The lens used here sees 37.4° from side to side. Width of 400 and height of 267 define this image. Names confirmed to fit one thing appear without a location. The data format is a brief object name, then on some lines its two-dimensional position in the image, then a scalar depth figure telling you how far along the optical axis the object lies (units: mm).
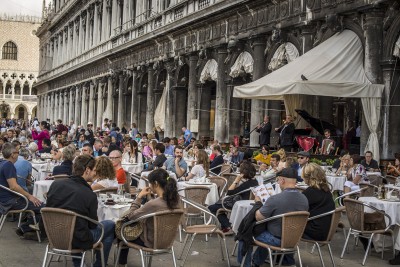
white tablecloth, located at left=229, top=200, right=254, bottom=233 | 7707
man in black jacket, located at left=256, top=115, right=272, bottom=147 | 16781
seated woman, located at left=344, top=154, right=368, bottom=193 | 10080
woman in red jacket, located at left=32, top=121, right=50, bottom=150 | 19683
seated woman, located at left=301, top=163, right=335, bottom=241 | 7160
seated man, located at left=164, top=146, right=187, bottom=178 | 11180
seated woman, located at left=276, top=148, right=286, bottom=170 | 11128
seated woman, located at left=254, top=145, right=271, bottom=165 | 13484
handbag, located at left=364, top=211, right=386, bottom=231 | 8023
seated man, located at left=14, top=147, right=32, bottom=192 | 9391
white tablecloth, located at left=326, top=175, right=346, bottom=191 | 11930
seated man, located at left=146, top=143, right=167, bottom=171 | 11906
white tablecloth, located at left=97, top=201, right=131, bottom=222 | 7012
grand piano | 15528
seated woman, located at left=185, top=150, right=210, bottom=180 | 10438
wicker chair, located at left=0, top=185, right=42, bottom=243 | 8188
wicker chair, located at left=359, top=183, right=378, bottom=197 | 9516
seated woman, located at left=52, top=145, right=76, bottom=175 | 9305
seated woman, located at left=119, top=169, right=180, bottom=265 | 6312
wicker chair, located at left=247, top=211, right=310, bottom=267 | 6454
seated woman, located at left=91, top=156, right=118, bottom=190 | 7984
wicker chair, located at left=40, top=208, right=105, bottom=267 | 5961
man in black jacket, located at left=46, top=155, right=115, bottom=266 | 6109
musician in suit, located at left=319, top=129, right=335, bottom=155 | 15306
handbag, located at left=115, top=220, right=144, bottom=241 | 6407
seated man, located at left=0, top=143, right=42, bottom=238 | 8375
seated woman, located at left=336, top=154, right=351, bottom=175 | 12273
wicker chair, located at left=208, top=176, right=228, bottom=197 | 10367
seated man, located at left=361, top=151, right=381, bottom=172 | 12344
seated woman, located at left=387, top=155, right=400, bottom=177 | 12608
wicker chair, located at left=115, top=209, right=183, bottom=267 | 6215
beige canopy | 13125
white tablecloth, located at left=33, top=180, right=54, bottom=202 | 9250
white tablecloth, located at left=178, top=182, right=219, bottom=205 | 9845
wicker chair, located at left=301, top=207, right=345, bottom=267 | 7090
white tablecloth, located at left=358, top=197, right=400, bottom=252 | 8125
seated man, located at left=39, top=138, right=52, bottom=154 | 15744
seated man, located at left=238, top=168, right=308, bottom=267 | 6590
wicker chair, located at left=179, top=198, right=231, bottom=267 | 7293
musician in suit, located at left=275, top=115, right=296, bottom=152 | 15425
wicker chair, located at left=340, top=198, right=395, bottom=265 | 7844
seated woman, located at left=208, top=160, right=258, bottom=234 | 8609
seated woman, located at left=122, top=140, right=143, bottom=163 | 13828
